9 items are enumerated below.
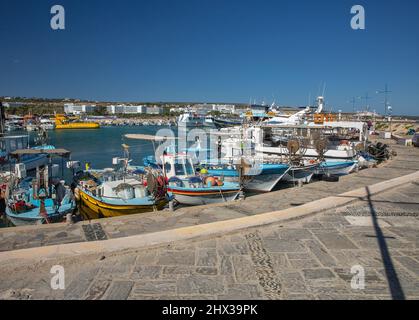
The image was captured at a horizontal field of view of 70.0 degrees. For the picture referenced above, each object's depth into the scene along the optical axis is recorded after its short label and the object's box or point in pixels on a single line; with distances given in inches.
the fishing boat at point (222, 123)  2883.4
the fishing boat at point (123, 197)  467.5
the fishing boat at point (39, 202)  458.6
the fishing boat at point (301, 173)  789.9
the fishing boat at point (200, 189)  554.0
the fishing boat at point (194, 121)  3272.6
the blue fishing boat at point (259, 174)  680.5
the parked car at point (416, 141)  1289.4
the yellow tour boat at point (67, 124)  4008.4
